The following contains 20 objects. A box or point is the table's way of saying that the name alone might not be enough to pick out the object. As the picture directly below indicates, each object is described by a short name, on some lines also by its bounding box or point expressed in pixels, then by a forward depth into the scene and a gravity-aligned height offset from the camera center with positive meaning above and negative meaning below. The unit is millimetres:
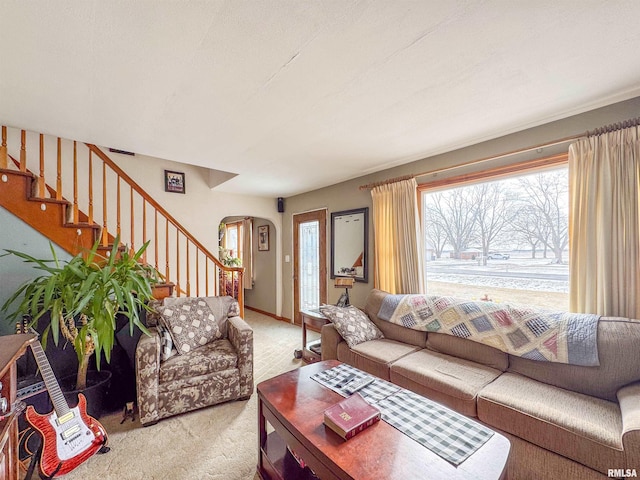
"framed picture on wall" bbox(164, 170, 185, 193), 3973 +922
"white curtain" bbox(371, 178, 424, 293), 2984 +42
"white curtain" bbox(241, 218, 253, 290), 6121 -185
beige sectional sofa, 1312 -944
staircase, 2416 +398
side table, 2975 -897
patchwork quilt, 1774 -649
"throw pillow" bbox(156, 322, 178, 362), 2215 -827
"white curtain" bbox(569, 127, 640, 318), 1795 +114
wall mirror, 3617 -17
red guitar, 1537 -1115
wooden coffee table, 1053 -877
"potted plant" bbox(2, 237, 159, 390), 1829 -368
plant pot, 1972 -1079
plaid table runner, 1168 -874
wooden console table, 940 -599
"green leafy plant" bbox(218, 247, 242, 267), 5589 -326
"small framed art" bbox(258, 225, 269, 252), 5655 +118
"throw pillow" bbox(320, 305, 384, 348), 2582 -797
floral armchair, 2051 -944
